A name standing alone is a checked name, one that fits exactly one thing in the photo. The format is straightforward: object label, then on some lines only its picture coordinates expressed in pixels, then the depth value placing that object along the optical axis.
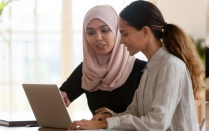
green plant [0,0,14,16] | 4.95
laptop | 2.18
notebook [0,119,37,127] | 2.48
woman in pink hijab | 2.55
